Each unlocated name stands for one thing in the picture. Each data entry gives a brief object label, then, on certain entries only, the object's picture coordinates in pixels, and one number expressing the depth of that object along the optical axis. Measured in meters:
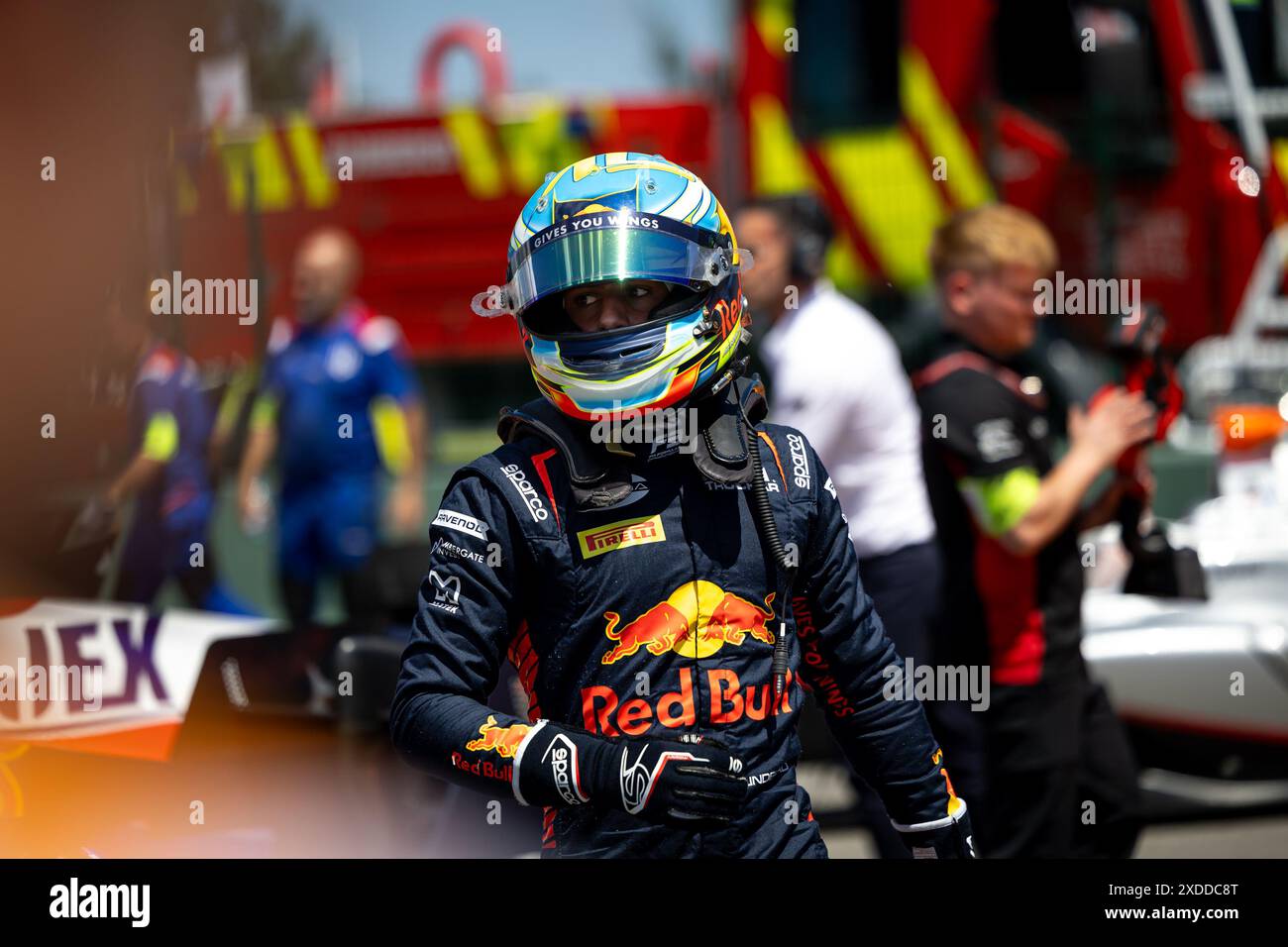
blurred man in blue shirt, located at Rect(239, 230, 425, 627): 6.21
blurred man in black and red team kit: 3.66
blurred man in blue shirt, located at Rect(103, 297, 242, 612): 4.22
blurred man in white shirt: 4.32
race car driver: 2.31
